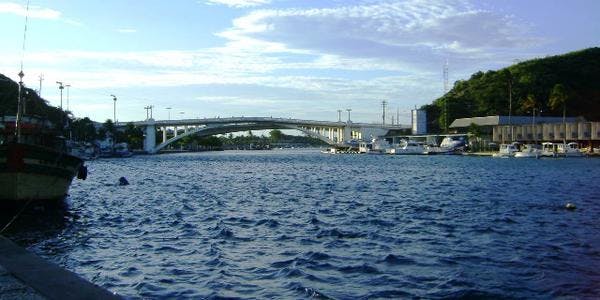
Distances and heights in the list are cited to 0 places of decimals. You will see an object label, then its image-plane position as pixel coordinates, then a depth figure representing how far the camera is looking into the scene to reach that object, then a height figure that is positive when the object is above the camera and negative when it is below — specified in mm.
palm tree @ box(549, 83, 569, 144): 155500 +12637
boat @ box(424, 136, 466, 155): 146662 -1279
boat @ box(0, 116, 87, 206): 25141 -1046
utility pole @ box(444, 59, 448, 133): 184875 +8520
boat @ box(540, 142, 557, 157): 108750 -1279
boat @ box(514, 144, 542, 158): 109812 -1936
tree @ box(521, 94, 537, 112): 163875 +11306
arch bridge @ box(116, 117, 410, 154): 187625 +5716
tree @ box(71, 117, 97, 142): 138625 +2906
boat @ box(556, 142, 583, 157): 107625 -1507
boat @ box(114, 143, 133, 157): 163462 -2709
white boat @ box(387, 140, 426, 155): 155875 -1748
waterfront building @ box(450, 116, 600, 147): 118875 +3104
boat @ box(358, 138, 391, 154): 175625 -1401
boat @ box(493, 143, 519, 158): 113875 -1619
